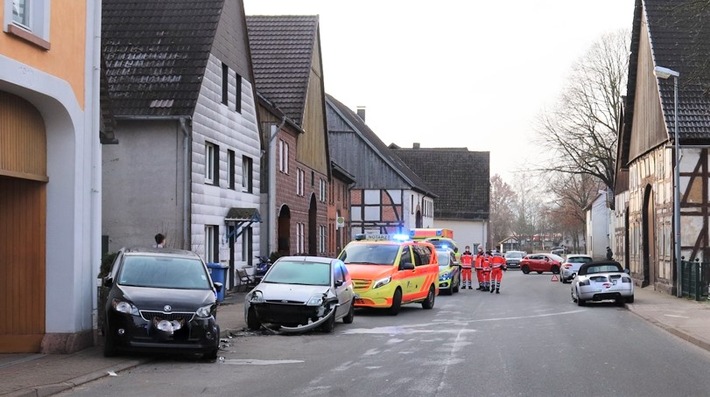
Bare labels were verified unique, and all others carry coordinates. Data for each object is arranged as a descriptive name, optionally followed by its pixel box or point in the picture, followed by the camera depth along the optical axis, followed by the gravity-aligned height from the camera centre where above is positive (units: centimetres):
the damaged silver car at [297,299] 1777 -132
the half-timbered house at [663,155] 3219 +280
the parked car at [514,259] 7788 -236
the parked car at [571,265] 4706 -177
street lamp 2869 +91
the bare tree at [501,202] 13312 +417
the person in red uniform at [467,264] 3718 -134
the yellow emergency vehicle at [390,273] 2291 -108
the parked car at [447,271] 3344 -147
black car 1320 -121
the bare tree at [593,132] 5716 +619
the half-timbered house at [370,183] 6581 +342
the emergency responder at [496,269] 3541 -147
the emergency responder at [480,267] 3666 -144
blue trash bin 2491 -109
